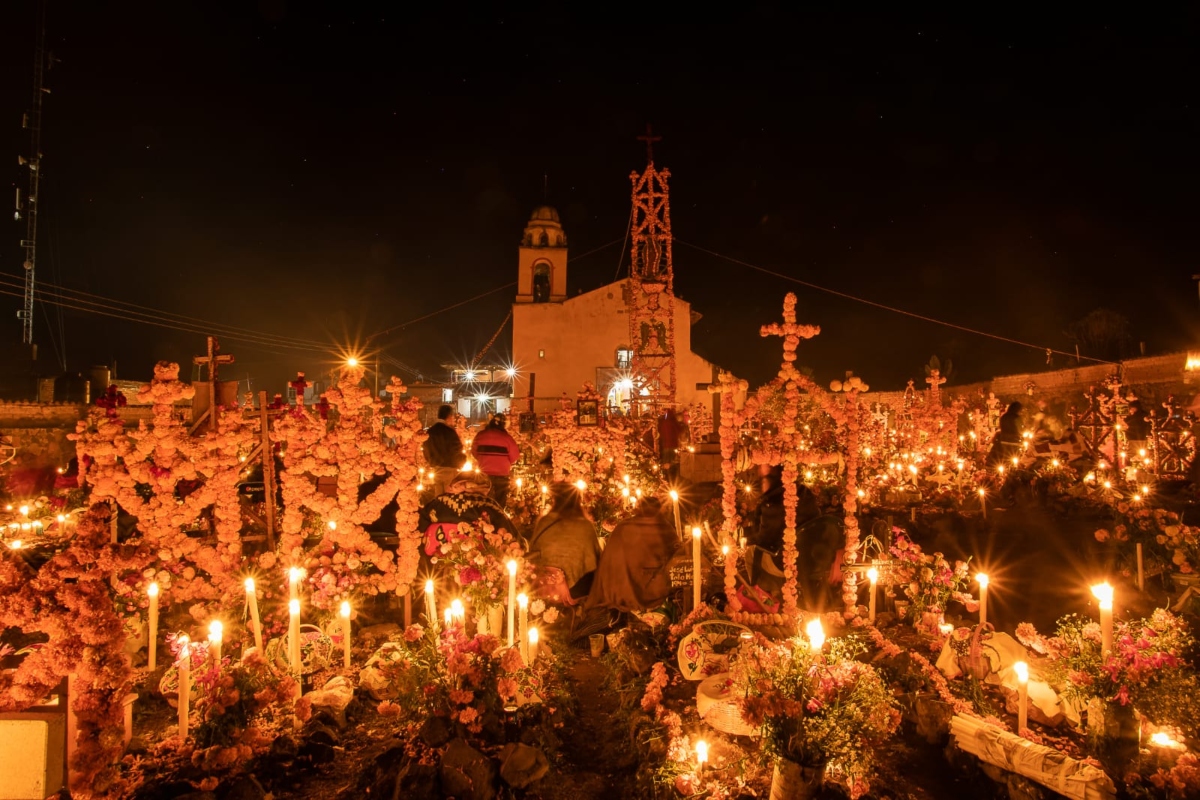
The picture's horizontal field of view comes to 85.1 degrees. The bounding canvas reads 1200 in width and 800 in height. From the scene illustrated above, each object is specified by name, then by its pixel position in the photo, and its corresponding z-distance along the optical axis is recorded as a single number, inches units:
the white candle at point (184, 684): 178.4
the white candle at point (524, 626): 211.8
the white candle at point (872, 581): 267.1
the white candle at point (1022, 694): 176.2
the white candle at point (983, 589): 219.6
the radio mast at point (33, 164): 1067.3
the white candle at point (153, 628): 222.4
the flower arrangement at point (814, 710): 148.0
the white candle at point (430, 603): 235.5
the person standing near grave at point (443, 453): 395.2
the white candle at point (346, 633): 228.2
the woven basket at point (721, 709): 183.0
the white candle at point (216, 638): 182.6
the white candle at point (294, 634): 207.0
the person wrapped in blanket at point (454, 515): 271.7
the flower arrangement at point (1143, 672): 163.0
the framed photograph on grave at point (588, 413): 544.1
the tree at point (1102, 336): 1446.9
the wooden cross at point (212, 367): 284.0
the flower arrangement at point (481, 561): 233.1
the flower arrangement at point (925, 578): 265.3
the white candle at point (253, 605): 211.8
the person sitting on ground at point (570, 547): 298.4
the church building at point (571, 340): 1504.7
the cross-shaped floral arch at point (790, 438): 266.4
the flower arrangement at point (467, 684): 184.7
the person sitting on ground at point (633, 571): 276.8
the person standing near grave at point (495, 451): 405.7
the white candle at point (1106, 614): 173.6
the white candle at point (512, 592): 216.3
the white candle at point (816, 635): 173.6
